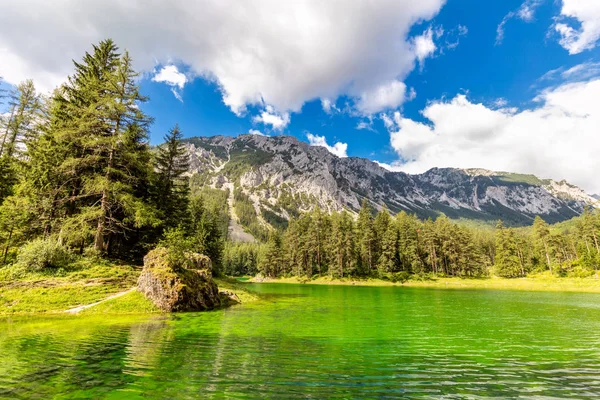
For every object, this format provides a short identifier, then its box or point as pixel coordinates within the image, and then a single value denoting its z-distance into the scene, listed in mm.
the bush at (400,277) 89750
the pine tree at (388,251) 93562
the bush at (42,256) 23969
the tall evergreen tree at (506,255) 95688
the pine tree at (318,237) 107125
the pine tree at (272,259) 116625
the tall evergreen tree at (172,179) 43222
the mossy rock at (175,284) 23688
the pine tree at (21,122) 45156
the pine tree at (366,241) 99375
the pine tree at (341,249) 96688
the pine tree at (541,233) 94562
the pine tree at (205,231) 74000
